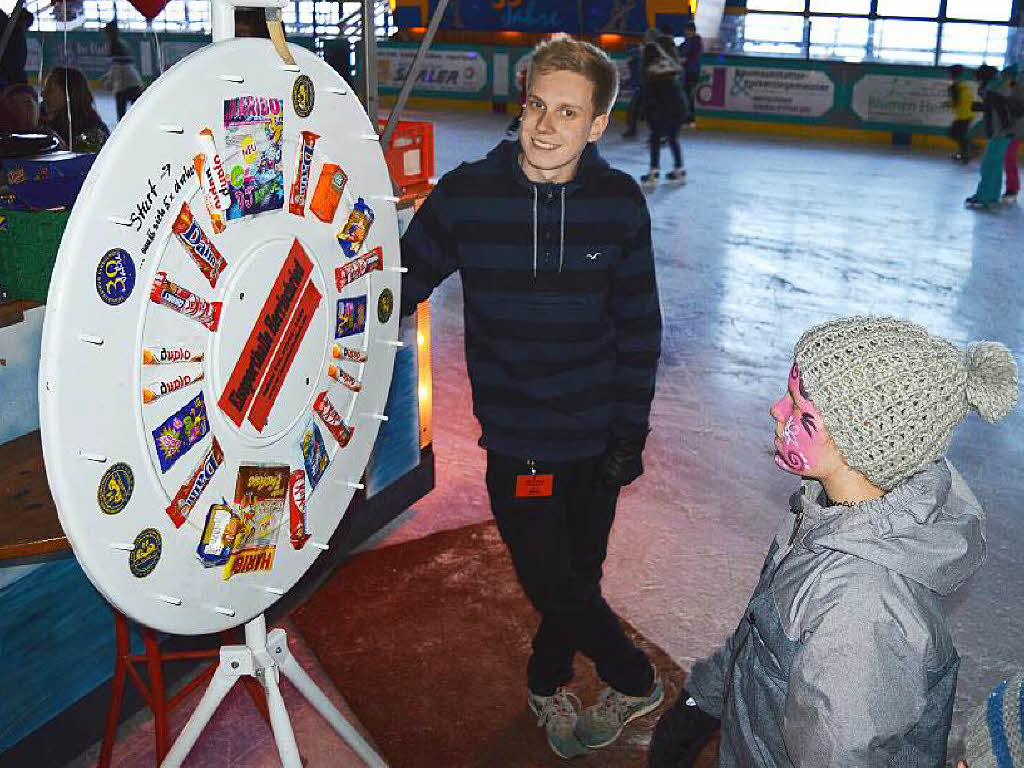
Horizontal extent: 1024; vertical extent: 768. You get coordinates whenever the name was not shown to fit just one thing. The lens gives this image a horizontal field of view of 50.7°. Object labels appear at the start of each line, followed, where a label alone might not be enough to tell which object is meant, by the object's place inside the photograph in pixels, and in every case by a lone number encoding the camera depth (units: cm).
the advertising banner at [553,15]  2003
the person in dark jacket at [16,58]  817
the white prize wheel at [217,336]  147
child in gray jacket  156
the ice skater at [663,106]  1184
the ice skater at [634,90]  1522
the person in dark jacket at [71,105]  589
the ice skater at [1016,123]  1082
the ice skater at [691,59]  1625
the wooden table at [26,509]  200
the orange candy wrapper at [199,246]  160
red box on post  404
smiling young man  247
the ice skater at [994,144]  1063
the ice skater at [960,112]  1362
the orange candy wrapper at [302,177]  187
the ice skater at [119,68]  1227
